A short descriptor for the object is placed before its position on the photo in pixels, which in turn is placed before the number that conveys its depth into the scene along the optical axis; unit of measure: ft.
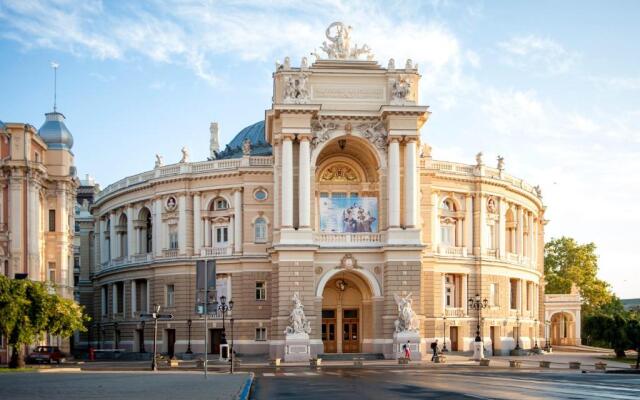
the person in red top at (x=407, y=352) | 220.02
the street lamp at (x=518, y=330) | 289.76
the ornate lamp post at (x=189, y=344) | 267.59
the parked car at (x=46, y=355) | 220.23
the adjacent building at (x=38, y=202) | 225.35
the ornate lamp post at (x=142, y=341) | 285.23
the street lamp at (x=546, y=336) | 311.68
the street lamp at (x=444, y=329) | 266.83
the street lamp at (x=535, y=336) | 296.14
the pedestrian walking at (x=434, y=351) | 226.23
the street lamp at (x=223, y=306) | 223.30
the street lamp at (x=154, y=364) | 185.96
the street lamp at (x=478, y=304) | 237.02
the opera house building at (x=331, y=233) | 235.81
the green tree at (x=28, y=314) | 173.06
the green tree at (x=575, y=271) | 392.68
